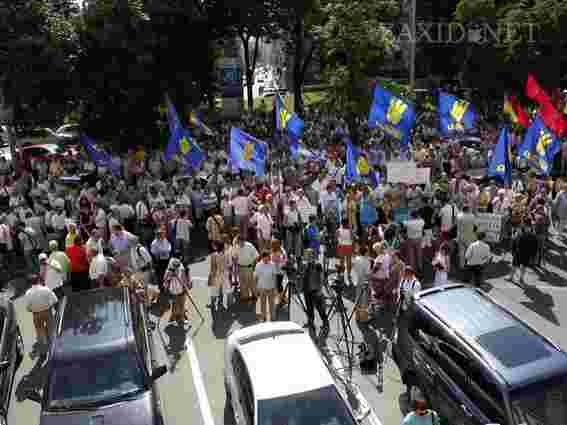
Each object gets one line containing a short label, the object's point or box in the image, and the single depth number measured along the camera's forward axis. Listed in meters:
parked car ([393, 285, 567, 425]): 6.82
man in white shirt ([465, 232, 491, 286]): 12.16
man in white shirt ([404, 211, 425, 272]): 13.34
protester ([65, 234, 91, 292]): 12.53
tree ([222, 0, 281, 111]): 32.19
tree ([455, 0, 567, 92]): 31.58
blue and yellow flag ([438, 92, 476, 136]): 19.09
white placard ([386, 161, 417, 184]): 15.25
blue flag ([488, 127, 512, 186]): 15.46
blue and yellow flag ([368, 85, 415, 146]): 16.19
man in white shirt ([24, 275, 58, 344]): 10.62
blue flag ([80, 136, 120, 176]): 19.23
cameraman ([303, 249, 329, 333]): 10.88
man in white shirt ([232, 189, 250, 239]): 15.48
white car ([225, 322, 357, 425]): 6.86
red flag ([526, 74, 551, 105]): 16.59
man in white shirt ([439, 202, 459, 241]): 14.21
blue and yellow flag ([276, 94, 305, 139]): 18.41
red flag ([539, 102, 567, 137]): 16.25
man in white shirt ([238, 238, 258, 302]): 12.36
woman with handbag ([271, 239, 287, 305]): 11.80
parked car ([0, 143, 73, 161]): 28.02
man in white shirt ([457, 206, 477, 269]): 13.73
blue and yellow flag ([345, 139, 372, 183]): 16.41
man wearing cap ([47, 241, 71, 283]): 12.05
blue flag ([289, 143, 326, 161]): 19.61
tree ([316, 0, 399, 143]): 26.88
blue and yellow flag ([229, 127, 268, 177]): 15.79
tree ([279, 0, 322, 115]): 36.66
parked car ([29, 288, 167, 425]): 7.55
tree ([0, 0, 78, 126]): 21.52
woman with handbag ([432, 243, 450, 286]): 11.14
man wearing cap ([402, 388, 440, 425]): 6.75
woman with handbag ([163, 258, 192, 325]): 11.39
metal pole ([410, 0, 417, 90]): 29.30
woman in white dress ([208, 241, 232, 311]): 12.23
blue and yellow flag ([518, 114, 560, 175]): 15.92
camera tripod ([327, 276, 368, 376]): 10.09
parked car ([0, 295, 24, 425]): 9.10
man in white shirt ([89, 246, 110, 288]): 11.62
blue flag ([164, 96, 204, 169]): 17.28
